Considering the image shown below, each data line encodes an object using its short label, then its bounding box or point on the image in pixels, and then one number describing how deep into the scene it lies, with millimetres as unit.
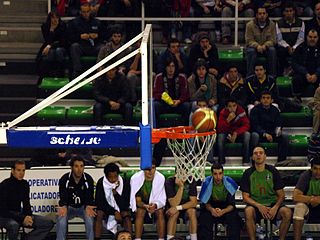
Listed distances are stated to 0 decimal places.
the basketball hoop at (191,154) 14336
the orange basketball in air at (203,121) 13562
